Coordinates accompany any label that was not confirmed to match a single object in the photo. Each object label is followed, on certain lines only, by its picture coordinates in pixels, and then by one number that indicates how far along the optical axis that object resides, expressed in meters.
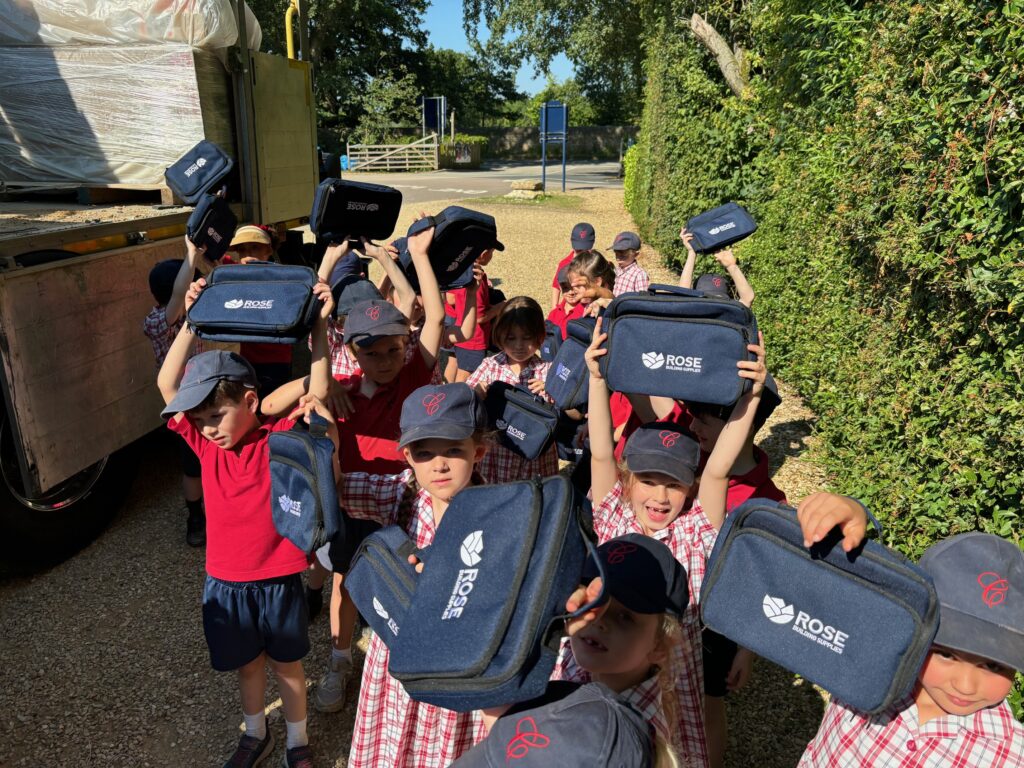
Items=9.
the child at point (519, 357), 3.89
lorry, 3.73
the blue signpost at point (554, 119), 21.86
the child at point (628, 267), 5.92
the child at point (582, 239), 7.00
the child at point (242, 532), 2.77
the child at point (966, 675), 1.63
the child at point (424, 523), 2.35
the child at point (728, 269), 4.00
